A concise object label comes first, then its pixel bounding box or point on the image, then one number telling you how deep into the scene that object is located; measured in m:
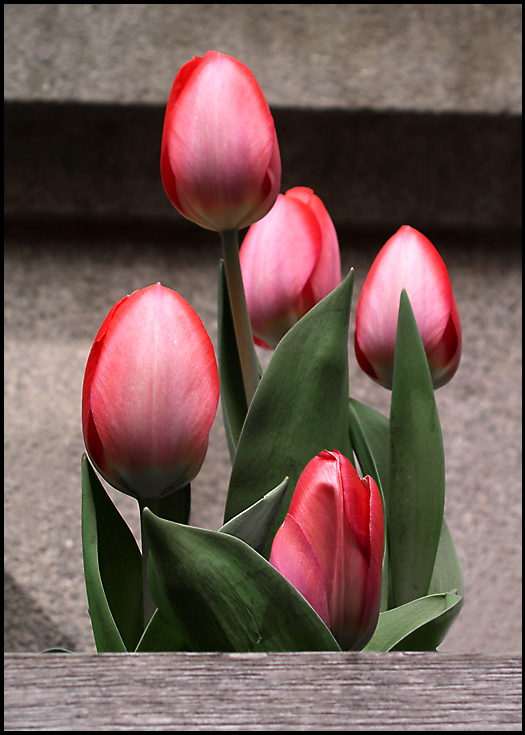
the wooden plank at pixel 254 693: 1.08
